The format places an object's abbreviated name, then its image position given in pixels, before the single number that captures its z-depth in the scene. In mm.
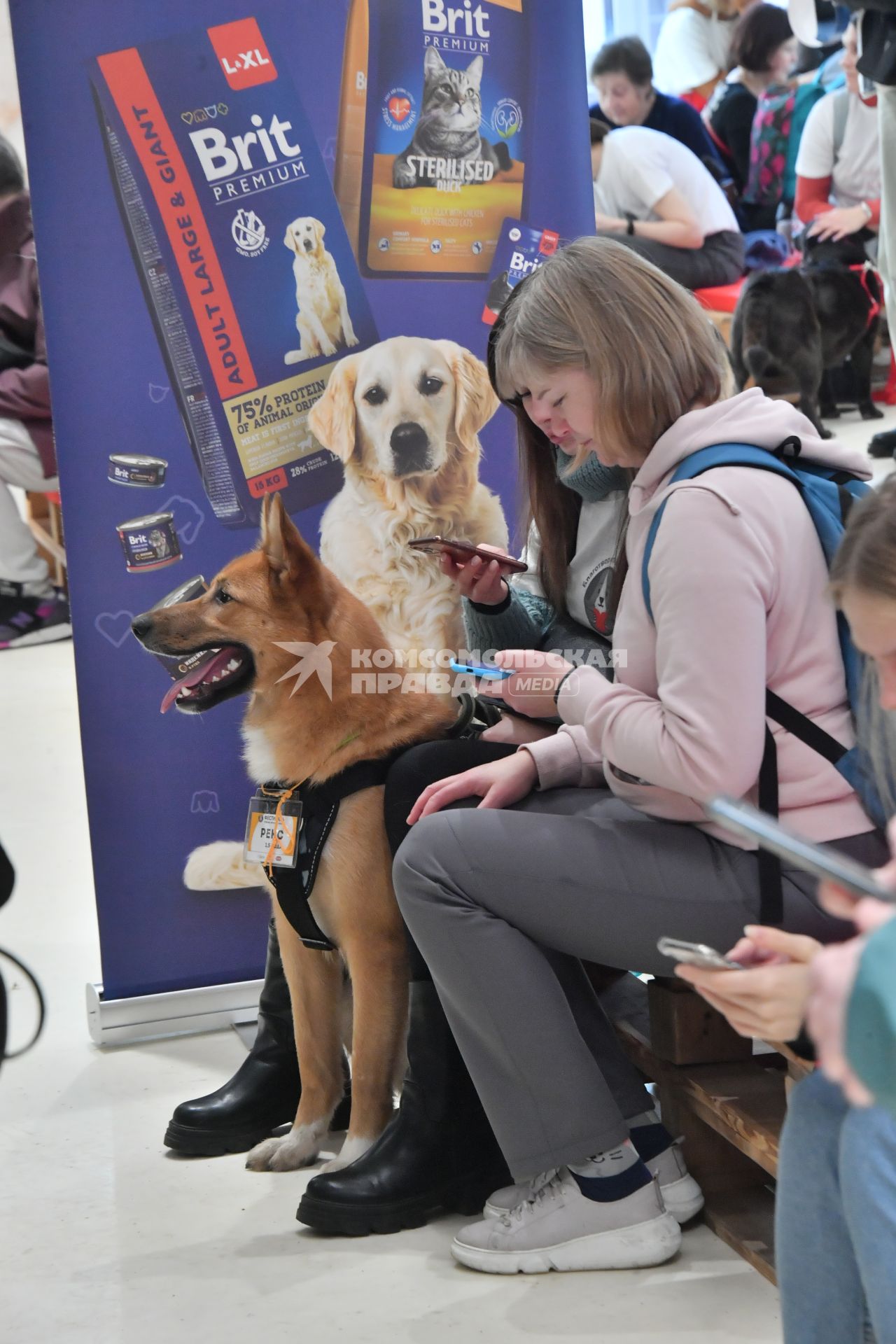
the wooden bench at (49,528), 6637
